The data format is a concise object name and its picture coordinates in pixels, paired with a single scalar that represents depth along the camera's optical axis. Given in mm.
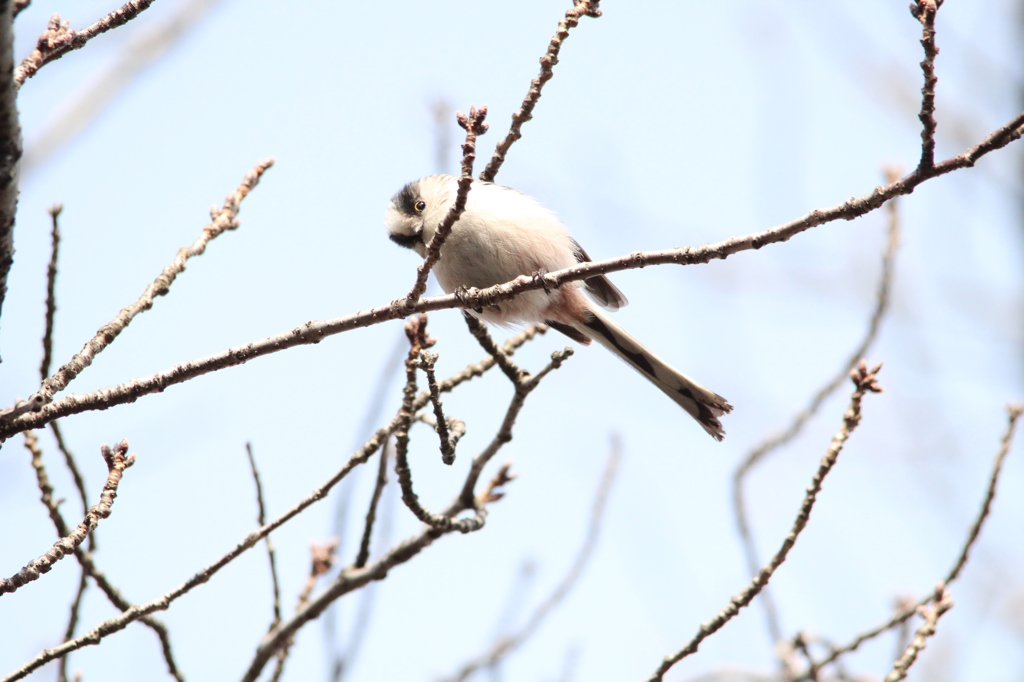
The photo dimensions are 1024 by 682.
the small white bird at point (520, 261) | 8195
